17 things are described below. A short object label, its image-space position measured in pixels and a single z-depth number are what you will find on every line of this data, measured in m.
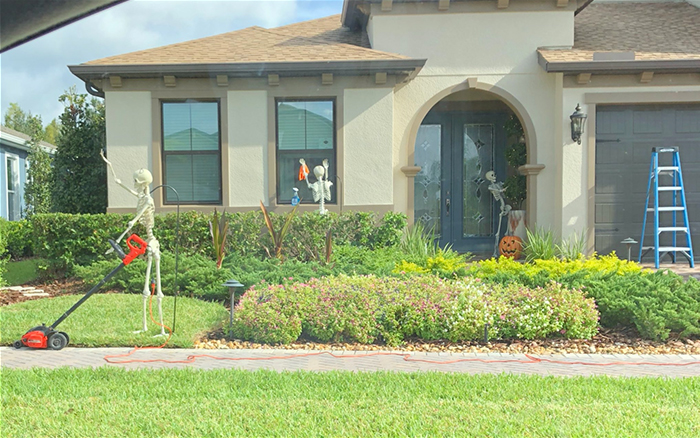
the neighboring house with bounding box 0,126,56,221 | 17.98
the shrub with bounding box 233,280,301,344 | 5.92
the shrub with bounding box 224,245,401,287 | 7.50
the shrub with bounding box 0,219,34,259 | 12.32
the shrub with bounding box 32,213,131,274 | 9.37
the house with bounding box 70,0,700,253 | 10.23
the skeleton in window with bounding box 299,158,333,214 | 9.99
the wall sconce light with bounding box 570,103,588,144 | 10.24
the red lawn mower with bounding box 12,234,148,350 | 5.61
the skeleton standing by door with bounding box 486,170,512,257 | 11.98
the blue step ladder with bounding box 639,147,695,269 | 9.98
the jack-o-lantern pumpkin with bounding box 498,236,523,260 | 10.99
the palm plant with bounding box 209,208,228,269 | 8.48
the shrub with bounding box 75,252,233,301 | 7.98
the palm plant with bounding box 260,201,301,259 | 8.85
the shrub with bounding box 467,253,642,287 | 6.88
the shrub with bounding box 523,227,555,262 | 10.23
